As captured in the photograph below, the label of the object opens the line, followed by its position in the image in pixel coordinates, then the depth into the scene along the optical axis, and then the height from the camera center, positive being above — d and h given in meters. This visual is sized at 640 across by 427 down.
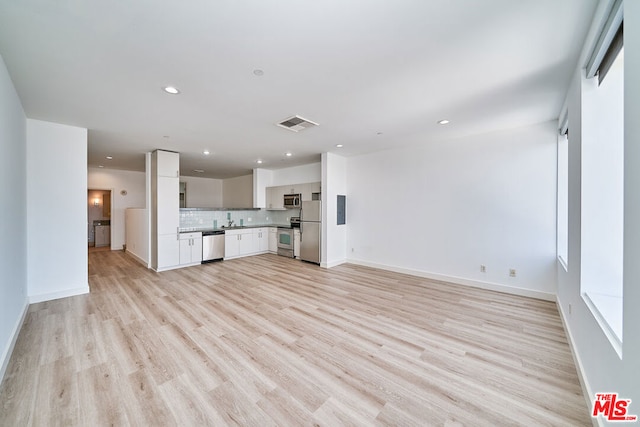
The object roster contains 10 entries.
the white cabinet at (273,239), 7.05 -0.85
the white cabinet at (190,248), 5.41 -0.88
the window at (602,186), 1.85 +0.21
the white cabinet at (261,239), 6.96 -0.84
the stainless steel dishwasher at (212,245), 5.79 -0.86
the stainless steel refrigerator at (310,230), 5.76 -0.47
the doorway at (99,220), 7.97 -0.32
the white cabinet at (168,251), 5.04 -0.87
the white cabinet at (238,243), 6.22 -0.87
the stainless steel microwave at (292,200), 6.58 +0.32
